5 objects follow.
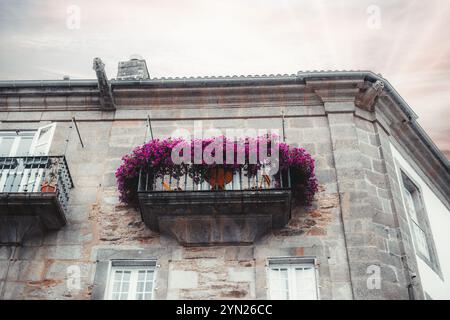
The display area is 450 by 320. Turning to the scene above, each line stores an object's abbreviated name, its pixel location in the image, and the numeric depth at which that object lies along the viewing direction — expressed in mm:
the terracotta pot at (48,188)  9891
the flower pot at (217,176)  10031
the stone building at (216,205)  9359
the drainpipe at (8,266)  9281
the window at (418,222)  11289
